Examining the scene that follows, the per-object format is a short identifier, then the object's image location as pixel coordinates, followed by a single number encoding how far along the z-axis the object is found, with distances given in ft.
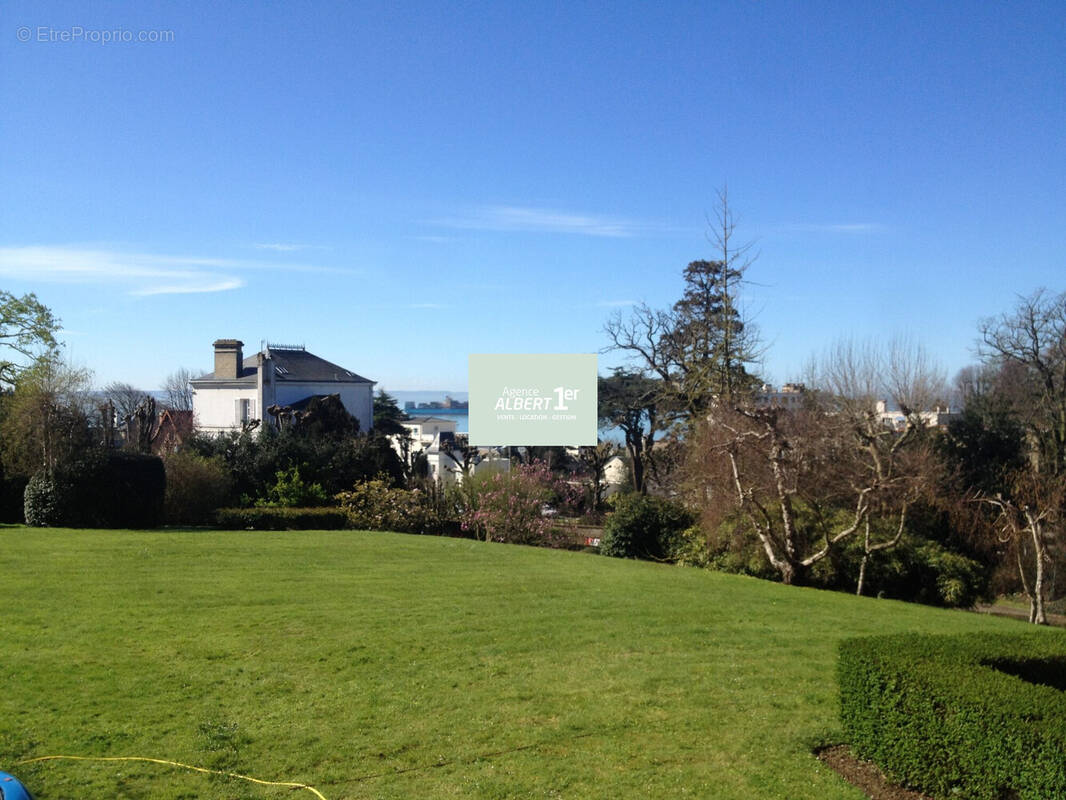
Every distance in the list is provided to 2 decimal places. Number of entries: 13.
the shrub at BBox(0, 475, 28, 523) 61.31
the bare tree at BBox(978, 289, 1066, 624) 58.18
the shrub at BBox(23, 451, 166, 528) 58.39
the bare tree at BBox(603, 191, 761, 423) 82.79
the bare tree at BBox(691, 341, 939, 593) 49.85
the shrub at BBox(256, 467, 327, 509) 73.61
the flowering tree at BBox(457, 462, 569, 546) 69.15
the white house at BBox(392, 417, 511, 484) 88.73
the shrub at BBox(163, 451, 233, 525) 67.10
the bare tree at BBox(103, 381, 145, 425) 194.46
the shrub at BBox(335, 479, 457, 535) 70.95
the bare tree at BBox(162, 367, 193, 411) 223.30
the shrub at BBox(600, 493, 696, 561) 63.16
